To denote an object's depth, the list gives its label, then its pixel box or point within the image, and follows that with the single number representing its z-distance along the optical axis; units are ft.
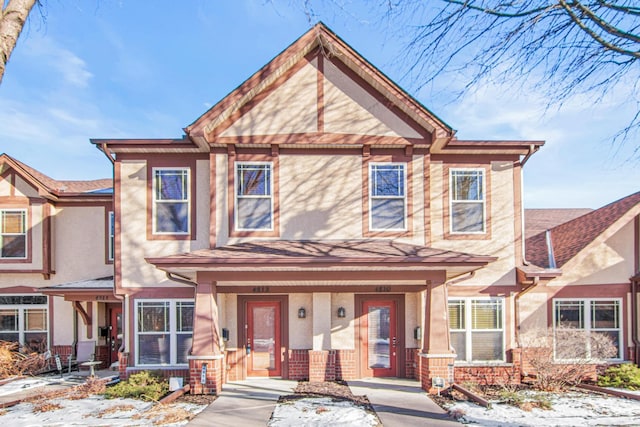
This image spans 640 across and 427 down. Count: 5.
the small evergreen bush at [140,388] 30.04
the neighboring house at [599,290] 37.32
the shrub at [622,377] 34.09
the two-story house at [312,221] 34.73
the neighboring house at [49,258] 42.01
